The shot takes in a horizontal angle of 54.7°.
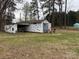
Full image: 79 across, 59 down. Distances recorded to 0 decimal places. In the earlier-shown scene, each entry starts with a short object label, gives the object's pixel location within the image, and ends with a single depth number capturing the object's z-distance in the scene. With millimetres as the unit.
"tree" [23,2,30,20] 24940
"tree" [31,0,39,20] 23106
